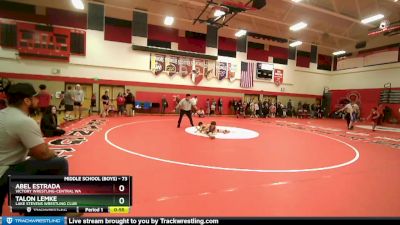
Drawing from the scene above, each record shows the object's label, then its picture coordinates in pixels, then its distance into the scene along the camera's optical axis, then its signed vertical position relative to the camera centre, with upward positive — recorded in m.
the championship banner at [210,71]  19.19 +2.26
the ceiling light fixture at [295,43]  19.69 +4.91
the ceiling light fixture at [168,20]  15.73 +5.20
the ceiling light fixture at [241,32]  17.43 +4.98
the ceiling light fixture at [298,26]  15.90 +5.15
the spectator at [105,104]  13.79 -0.58
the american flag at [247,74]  20.48 +2.22
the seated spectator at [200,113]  16.92 -1.07
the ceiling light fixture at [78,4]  12.60 +4.88
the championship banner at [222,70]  19.61 +2.41
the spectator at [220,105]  19.51 -0.51
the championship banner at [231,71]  19.99 +2.38
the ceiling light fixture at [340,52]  21.40 +4.64
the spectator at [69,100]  10.61 -0.30
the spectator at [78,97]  11.18 -0.15
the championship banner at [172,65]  17.88 +2.44
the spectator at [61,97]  14.37 -0.49
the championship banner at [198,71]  18.77 +2.18
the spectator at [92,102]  15.00 -0.48
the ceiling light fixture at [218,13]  13.96 +5.18
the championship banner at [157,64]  17.45 +2.45
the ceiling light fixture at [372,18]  13.57 +5.07
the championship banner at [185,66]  18.28 +2.47
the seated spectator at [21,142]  2.00 -0.43
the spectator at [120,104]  14.57 -0.53
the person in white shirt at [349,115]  12.05 -0.61
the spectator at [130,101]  14.91 -0.34
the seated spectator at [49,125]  6.51 -0.89
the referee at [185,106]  9.85 -0.35
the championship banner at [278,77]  21.92 +2.23
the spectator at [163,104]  17.52 -0.52
